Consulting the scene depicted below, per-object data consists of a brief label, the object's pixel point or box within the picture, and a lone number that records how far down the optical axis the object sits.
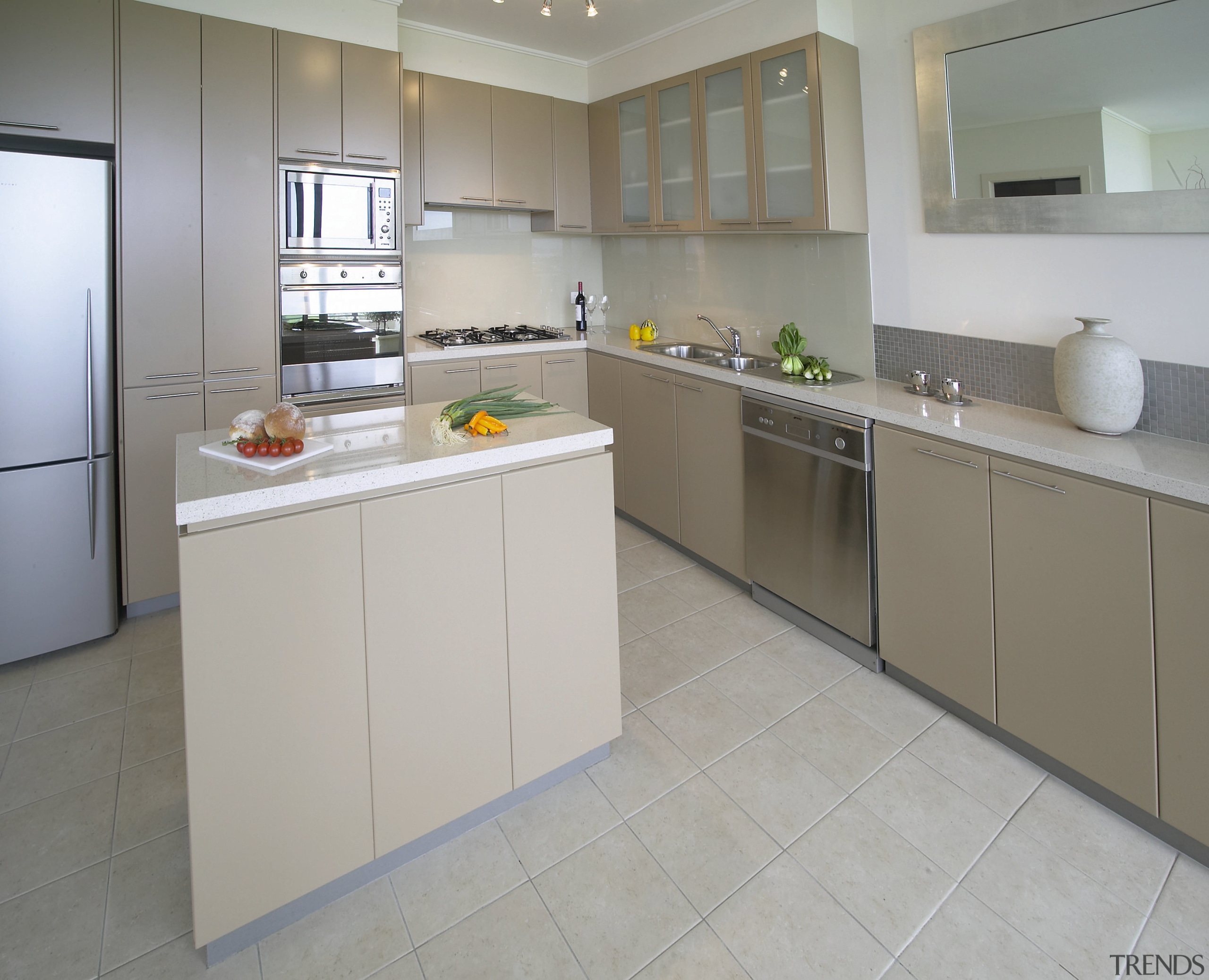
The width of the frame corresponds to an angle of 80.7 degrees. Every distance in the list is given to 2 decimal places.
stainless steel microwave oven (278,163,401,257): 3.28
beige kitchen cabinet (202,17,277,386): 3.05
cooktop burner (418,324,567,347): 4.05
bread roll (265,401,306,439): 1.72
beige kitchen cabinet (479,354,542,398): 3.98
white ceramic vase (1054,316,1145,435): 2.01
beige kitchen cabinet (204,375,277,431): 3.21
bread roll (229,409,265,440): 1.77
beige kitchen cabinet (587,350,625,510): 4.05
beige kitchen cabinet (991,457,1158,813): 1.79
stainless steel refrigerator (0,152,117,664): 2.64
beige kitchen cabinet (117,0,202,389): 2.89
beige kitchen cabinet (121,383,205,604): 3.06
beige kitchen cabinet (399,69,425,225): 3.76
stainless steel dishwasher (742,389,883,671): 2.57
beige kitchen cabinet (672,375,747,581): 3.21
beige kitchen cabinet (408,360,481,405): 3.80
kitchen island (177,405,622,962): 1.51
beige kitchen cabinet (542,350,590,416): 4.17
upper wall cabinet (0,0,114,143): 2.66
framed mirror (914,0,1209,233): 1.95
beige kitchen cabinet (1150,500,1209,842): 1.66
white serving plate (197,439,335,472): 1.66
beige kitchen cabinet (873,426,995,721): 2.18
